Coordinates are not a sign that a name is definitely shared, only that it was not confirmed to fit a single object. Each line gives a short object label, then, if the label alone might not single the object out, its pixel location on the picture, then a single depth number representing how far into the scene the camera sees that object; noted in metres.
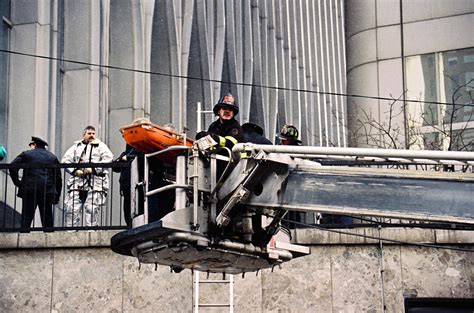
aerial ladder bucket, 9.84
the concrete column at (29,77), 21.95
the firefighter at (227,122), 12.02
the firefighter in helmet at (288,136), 15.87
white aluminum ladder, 14.92
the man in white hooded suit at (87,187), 17.16
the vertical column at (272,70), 37.31
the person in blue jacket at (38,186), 16.95
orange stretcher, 10.67
